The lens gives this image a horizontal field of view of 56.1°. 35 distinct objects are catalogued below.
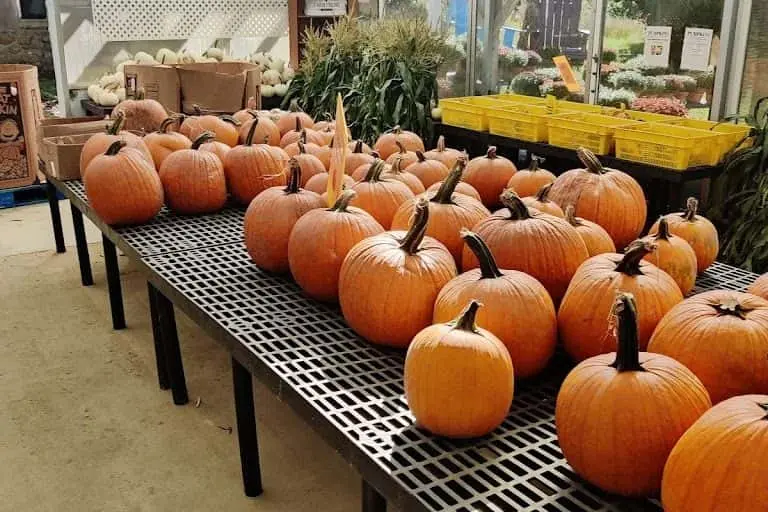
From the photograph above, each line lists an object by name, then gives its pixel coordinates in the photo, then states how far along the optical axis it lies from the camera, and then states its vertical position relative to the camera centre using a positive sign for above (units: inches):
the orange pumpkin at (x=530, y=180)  90.5 -18.0
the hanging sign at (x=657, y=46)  166.6 -3.4
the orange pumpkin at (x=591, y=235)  68.9 -18.8
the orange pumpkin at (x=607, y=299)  56.1 -20.2
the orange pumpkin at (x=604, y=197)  78.0 -17.3
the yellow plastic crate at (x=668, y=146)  135.9 -21.4
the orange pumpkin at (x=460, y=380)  49.6 -23.2
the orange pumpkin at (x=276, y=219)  81.8 -20.4
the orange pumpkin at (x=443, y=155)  105.9 -17.5
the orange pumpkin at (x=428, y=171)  98.0 -18.1
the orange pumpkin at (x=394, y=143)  118.4 -17.6
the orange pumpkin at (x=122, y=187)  100.6 -20.5
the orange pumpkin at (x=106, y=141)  115.7 -16.6
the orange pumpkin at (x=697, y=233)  74.4 -20.0
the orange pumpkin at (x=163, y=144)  116.7 -17.3
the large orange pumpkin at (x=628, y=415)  44.0 -22.7
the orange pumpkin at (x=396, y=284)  62.9 -21.2
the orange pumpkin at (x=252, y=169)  106.8 -19.2
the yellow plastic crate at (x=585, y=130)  152.5 -20.5
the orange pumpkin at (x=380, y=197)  82.6 -18.1
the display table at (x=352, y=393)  45.9 -27.6
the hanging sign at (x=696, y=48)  156.3 -3.7
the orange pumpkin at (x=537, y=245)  64.0 -18.2
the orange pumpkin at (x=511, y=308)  56.3 -20.9
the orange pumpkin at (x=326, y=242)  73.1 -20.5
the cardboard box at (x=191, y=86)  175.2 -12.2
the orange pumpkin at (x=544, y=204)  72.2 -16.6
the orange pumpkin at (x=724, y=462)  37.3 -22.0
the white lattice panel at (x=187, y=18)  258.4 +5.8
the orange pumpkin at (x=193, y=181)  104.8 -20.5
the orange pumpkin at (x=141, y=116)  141.7 -15.5
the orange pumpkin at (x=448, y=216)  73.5 -18.1
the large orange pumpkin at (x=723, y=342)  48.1 -20.3
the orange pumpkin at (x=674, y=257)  65.8 -19.9
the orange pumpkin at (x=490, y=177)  98.0 -18.8
